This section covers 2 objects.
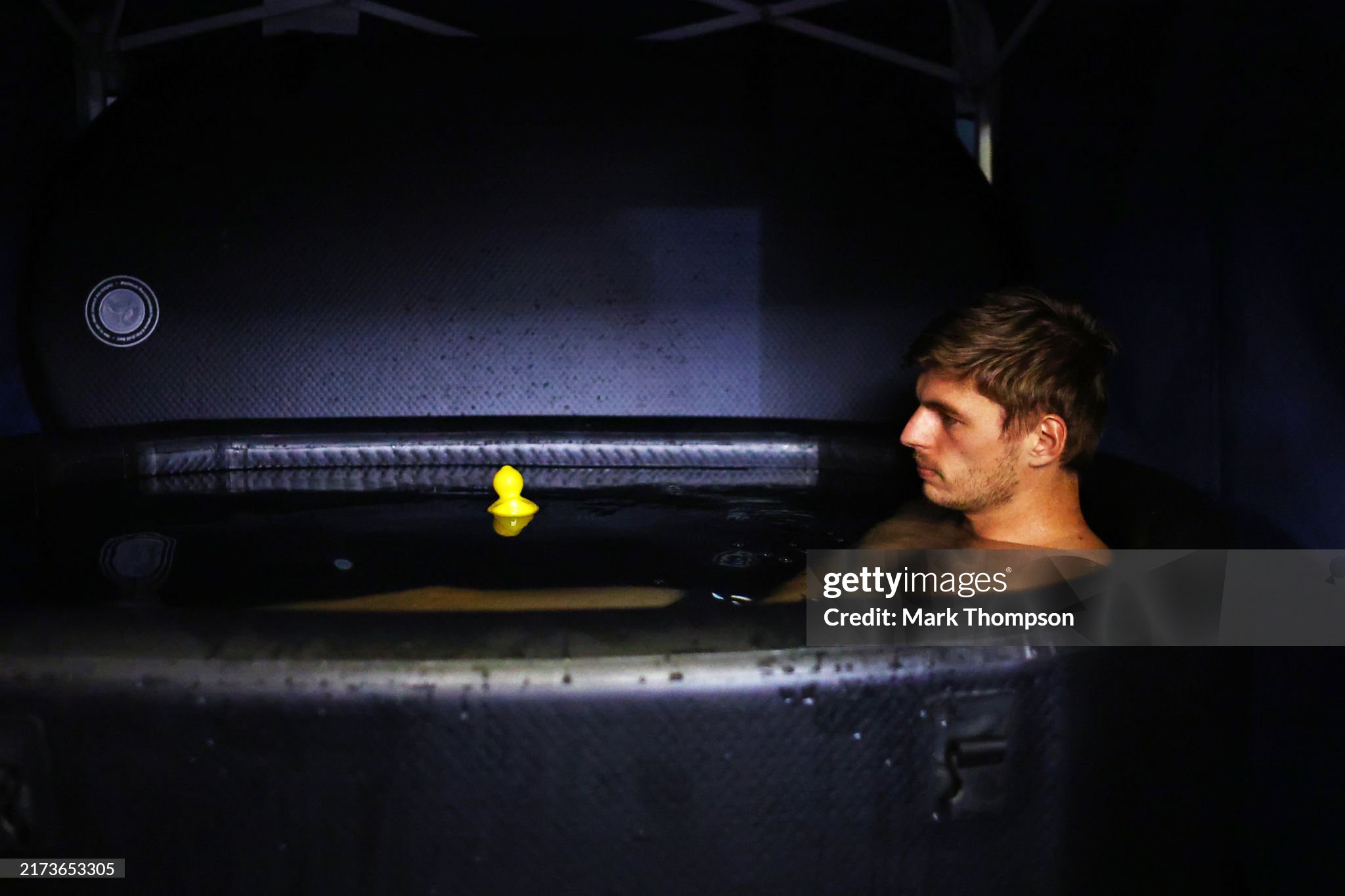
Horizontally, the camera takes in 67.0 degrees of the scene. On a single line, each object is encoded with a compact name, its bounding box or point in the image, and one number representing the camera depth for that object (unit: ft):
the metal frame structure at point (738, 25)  10.37
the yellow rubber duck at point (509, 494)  6.75
